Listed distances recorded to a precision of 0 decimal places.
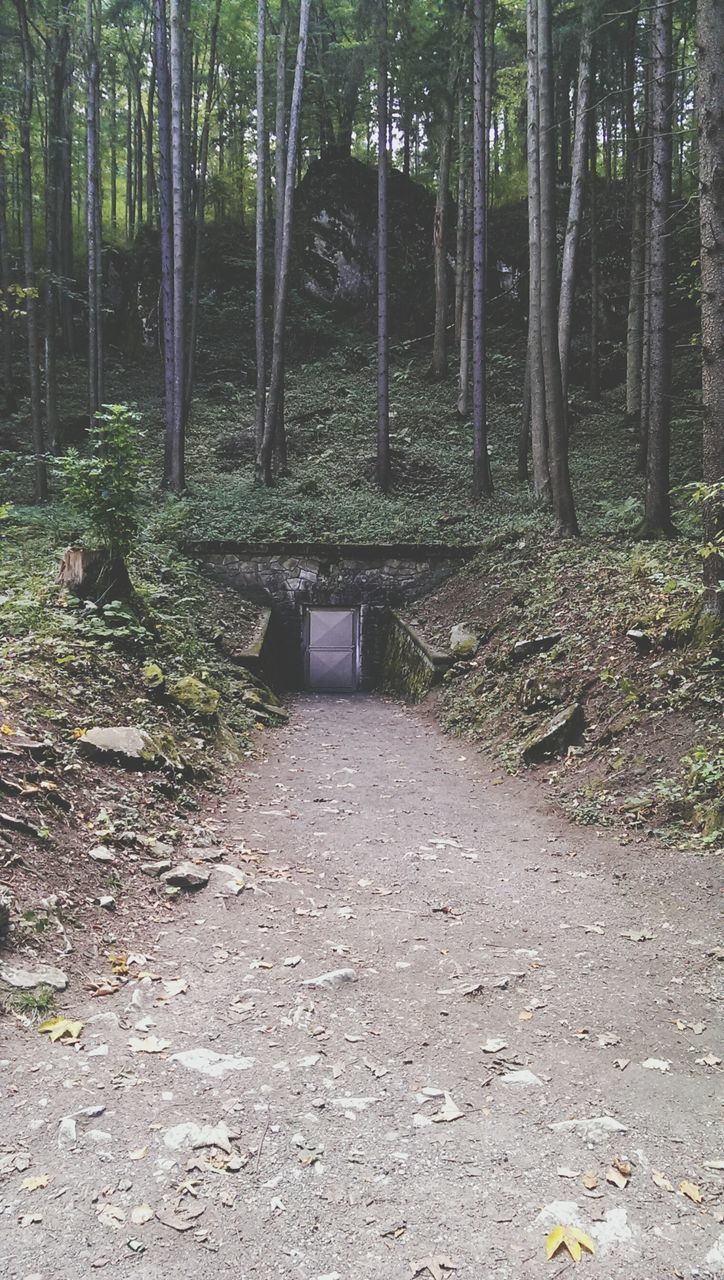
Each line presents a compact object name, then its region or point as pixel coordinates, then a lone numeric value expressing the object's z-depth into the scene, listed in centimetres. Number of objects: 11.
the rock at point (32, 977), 285
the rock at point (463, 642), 1013
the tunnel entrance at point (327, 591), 1299
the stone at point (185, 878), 409
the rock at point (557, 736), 655
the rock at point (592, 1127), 220
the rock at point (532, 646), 821
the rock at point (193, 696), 699
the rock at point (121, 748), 501
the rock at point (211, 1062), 254
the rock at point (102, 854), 395
